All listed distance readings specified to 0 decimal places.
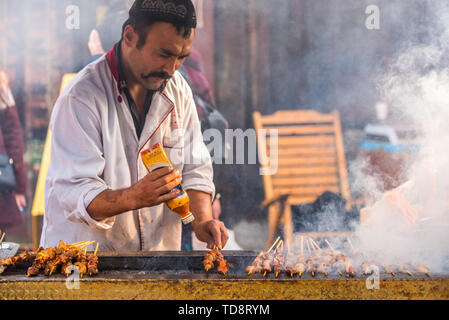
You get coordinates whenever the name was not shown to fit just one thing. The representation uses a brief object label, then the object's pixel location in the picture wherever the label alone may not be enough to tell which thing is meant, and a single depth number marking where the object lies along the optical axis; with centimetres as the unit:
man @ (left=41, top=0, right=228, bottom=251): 269
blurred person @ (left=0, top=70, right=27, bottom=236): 454
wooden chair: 470
